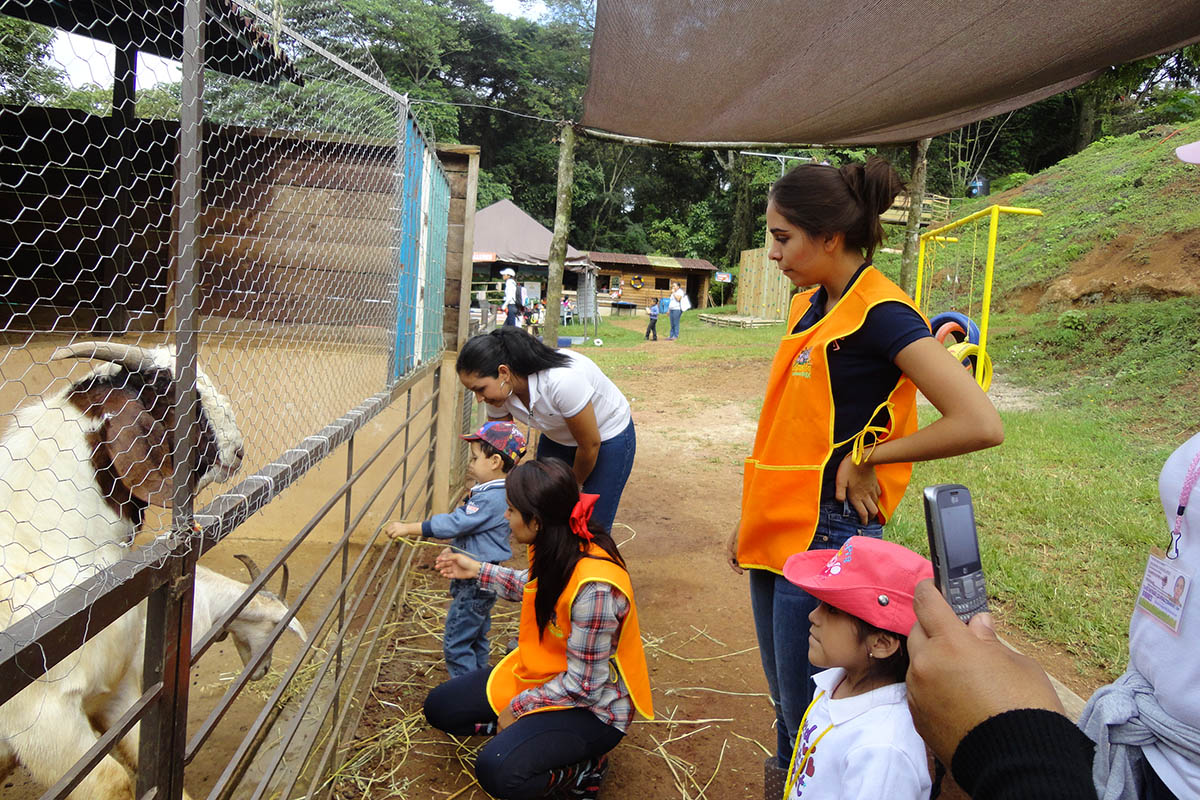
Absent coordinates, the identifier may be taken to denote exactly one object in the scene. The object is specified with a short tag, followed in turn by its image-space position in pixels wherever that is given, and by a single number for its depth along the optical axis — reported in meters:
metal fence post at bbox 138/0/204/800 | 1.30
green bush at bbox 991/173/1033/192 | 20.34
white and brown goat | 1.79
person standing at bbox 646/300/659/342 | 20.58
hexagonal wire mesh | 1.34
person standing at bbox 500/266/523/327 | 19.38
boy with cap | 3.20
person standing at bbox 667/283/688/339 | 21.12
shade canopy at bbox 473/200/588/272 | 27.97
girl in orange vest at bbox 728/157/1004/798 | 1.87
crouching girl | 2.44
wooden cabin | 34.47
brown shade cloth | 3.16
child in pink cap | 1.51
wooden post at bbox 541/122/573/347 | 6.20
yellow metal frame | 5.98
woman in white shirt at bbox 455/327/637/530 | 3.15
